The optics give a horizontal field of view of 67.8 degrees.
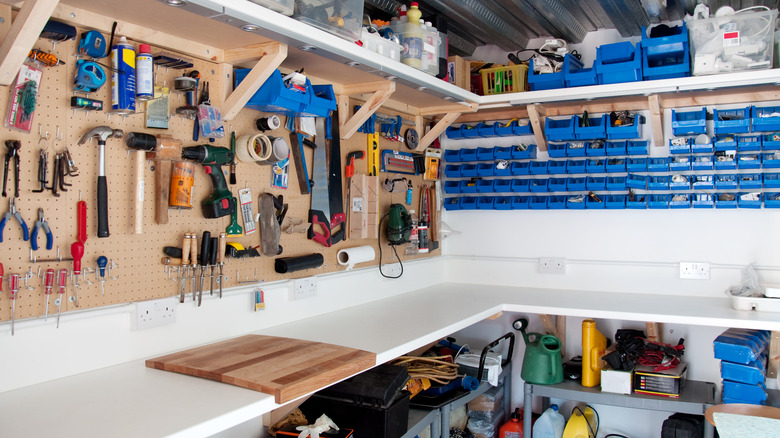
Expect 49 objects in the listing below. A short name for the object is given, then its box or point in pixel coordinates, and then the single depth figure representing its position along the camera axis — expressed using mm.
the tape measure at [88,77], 1602
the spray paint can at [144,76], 1744
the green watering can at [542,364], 3072
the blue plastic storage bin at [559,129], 3189
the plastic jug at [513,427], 3291
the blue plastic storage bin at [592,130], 3119
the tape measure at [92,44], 1627
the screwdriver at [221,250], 2047
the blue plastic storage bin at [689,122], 2914
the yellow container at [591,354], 3016
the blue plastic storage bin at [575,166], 3235
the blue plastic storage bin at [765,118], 2750
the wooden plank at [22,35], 1350
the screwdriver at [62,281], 1574
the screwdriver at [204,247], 1961
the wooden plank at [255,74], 1917
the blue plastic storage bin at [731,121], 2828
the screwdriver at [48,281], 1556
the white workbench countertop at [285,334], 1300
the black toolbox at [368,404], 2127
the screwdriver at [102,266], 1686
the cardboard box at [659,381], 2818
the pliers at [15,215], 1481
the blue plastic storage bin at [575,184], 3236
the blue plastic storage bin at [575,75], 2959
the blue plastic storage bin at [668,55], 2742
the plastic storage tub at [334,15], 1931
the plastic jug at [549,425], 3203
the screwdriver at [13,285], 1480
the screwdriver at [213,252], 2002
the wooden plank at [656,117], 2906
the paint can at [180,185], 1870
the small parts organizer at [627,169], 2869
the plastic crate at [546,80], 3018
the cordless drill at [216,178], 1962
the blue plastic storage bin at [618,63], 2855
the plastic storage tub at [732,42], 2596
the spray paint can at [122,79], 1699
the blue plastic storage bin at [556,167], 3275
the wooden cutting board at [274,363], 1536
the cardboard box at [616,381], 2893
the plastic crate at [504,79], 3211
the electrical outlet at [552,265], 3451
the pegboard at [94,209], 1536
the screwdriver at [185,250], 1909
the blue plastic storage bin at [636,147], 3086
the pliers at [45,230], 1534
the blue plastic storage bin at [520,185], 3383
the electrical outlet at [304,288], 2414
